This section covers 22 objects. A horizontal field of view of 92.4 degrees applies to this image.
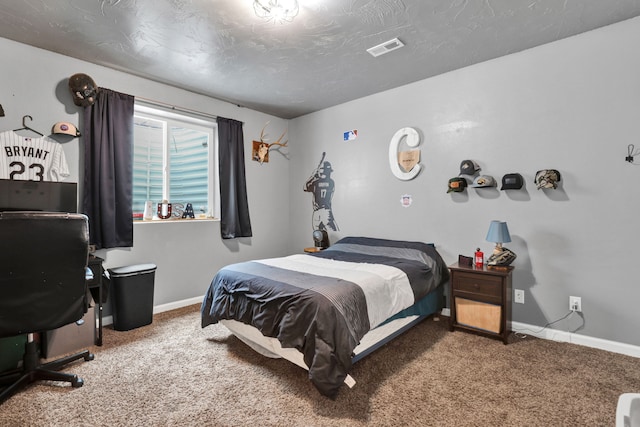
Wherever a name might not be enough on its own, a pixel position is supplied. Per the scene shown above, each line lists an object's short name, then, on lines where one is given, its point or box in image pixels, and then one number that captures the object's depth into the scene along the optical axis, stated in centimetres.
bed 185
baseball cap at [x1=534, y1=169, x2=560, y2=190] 262
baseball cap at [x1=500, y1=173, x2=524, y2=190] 279
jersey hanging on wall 251
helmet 279
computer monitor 237
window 351
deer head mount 442
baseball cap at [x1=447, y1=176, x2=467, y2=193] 310
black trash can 291
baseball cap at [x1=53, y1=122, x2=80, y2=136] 275
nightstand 260
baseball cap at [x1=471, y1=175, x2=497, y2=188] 293
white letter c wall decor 351
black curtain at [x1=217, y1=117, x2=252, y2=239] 399
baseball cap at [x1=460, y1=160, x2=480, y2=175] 305
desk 253
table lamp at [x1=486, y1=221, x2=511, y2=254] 268
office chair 168
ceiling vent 264
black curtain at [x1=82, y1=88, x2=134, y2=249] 295
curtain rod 333
